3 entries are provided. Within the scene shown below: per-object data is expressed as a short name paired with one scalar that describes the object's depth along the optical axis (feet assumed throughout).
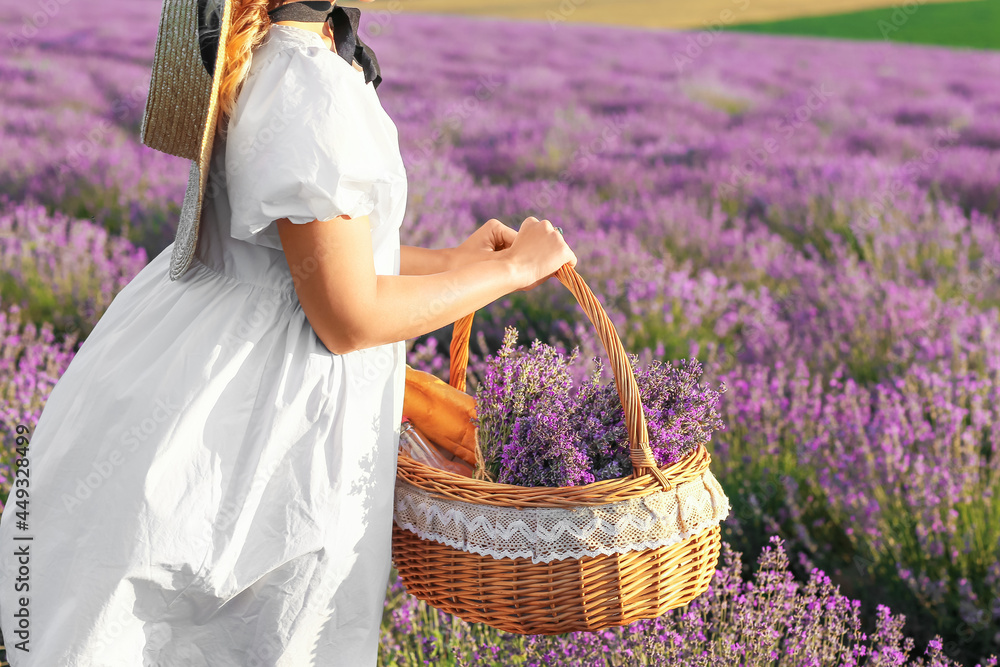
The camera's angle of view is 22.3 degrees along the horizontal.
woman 9.95
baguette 10.90
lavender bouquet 10.51
